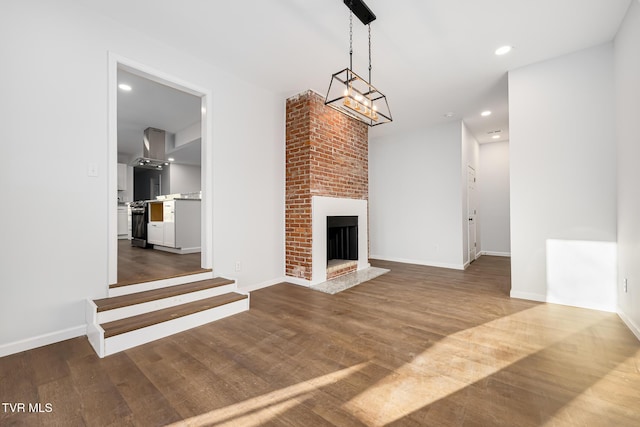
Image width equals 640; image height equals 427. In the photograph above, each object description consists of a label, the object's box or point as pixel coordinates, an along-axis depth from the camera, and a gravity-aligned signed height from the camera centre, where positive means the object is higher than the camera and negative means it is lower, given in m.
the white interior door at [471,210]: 5.52 +0.10
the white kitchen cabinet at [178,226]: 4.78 -0.18
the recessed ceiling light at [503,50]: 2.81 +1.75
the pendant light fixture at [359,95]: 2.17 +1.11
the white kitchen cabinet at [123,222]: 7.17 -0.14
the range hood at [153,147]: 5.78 +1.52
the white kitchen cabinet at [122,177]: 7.65 +1.17
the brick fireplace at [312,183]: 3.83 +0.49
